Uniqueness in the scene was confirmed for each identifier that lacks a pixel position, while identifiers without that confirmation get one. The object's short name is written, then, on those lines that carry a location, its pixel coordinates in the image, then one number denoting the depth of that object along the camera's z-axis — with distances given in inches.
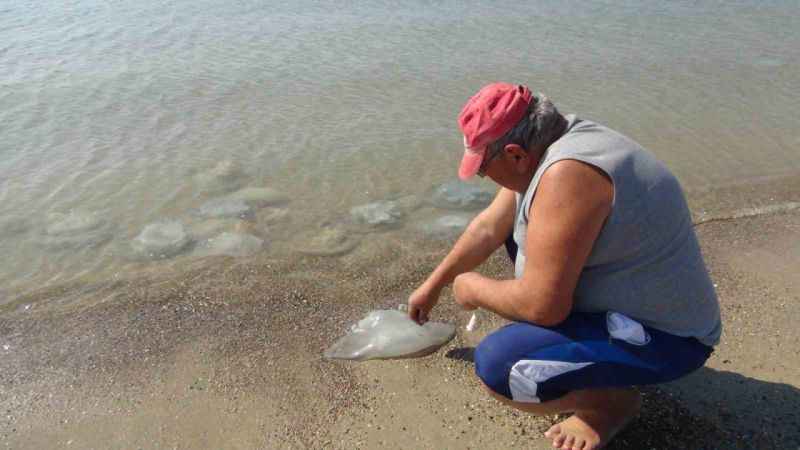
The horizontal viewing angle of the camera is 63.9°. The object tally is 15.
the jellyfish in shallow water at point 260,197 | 176.9
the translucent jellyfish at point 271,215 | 167.2
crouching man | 66.5
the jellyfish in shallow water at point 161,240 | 152.4
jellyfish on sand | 106.7
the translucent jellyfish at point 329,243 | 150.9
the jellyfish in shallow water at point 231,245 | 151.3
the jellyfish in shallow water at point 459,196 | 173.3
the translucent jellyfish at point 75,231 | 157.3
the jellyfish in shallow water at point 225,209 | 169.8
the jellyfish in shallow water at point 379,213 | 163.8
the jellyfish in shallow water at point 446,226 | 158.2
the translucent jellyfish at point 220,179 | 184.2
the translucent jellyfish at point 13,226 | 163.0
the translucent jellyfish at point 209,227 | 160.2
